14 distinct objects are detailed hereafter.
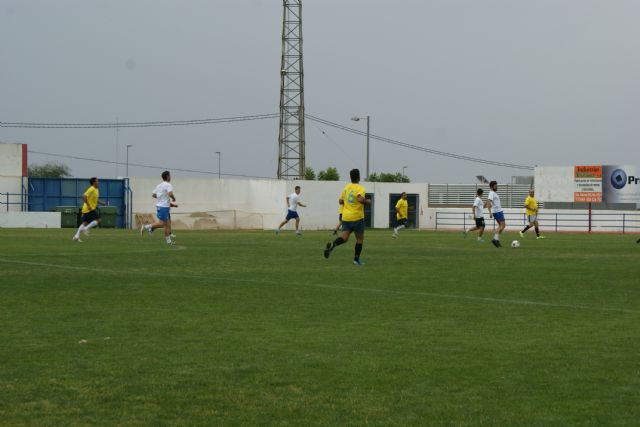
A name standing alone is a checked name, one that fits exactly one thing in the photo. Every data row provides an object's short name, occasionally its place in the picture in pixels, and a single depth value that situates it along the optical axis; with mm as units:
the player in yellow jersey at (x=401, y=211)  45375
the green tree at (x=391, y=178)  157050
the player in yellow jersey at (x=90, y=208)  31688
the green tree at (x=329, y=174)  149125
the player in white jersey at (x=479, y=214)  36875
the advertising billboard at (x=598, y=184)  68438
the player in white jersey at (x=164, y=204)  29875
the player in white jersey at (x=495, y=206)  33312
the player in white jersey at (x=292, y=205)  43062
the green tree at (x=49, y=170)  143225
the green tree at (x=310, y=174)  145425
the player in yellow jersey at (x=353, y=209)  21562
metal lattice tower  77875
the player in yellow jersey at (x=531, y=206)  43406
